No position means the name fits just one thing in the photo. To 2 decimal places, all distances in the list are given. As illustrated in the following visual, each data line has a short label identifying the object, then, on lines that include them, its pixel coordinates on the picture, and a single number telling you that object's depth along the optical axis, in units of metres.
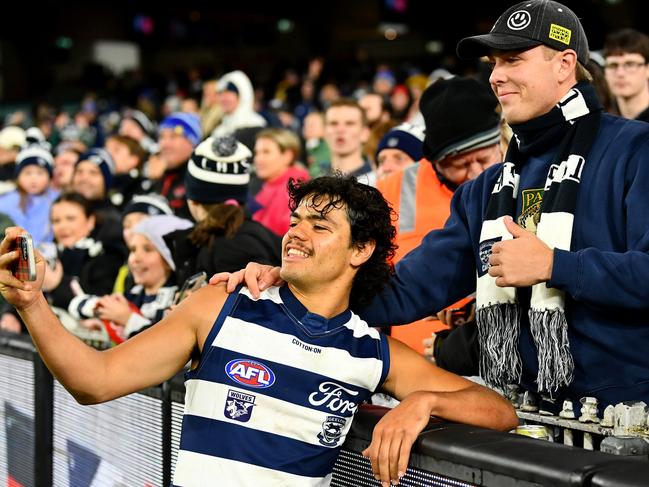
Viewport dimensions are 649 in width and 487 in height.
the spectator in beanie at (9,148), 12.19
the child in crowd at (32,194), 9.70
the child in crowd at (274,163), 7.62
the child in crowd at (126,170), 9.60
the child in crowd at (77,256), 7.06
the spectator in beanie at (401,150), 5.83
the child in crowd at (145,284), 5.49
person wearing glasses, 6.15
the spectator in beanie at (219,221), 4.85
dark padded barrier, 2.27
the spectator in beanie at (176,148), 7.77
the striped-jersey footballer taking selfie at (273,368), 3.04
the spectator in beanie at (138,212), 6.75
